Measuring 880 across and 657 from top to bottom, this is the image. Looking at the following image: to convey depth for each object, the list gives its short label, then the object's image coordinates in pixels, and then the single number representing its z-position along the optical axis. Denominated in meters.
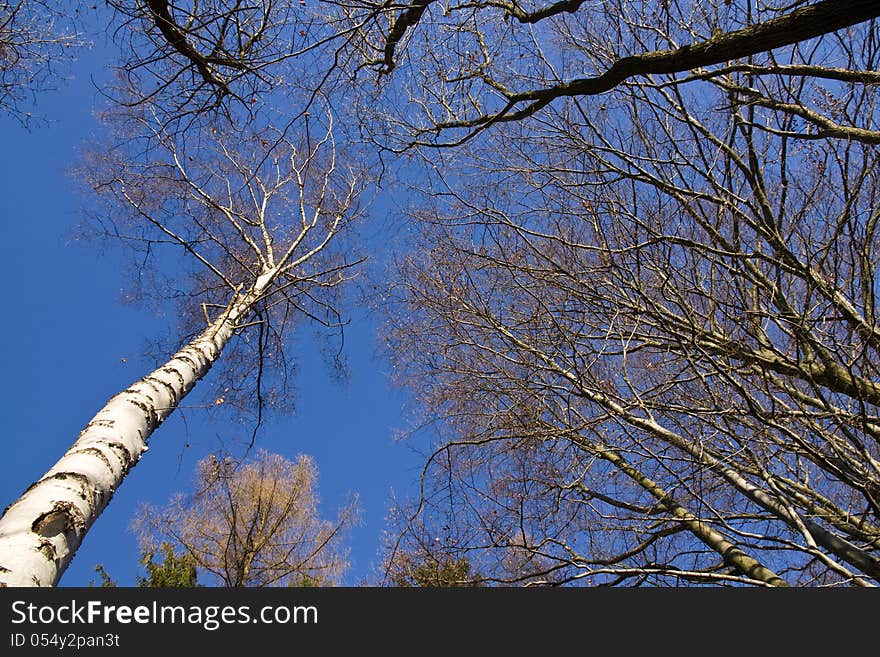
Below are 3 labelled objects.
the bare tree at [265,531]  6.84
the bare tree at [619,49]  2.23
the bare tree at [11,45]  4.36
